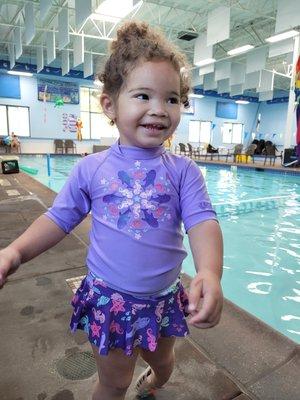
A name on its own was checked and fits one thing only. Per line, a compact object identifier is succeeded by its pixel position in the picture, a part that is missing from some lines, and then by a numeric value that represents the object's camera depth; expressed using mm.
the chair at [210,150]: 15219
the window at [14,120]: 15281
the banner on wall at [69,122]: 16406
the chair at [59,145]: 16281
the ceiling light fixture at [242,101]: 21344
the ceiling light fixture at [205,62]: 10759
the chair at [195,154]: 16422
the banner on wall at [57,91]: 15648
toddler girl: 746
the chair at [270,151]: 13439
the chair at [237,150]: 14292
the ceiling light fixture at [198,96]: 18544
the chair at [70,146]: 16484
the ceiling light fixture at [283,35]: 8477
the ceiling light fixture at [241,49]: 10097
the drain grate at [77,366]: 1137
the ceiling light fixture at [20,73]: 14536
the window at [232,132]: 22077
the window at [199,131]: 20406
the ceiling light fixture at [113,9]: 6598
